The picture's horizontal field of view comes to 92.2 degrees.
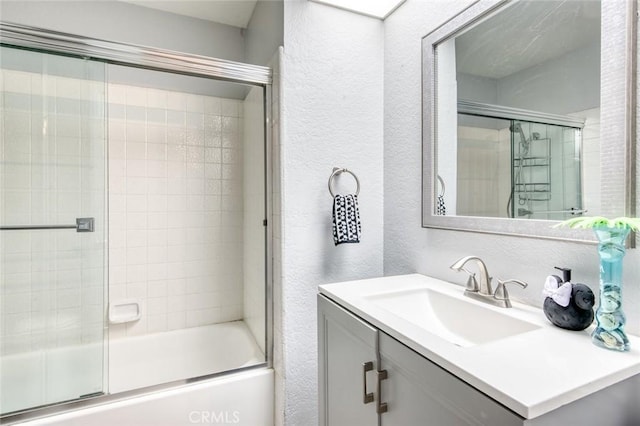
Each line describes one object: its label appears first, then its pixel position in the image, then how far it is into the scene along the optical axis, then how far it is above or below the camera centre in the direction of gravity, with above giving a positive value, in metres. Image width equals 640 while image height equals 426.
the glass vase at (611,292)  0.66 -0.18
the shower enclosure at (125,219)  1.38 -0.04
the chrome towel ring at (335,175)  1.51 +0.17
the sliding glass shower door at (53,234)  1.42 -0.11
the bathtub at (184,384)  1.36 -0.93
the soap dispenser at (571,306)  0.74 -0.23
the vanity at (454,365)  0.54 -0.34
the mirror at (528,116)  0.78 +0.30
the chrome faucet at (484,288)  0.96 -0.26
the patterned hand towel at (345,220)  1.43 -0.04
